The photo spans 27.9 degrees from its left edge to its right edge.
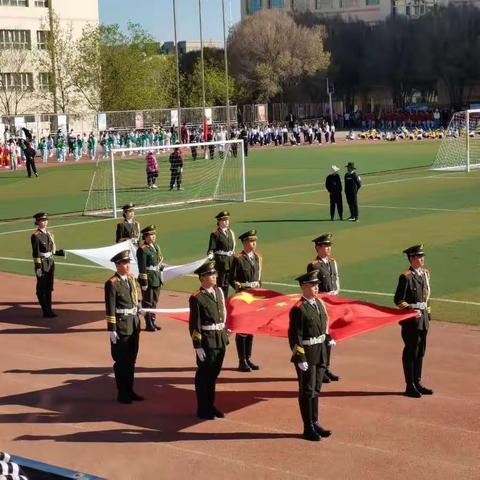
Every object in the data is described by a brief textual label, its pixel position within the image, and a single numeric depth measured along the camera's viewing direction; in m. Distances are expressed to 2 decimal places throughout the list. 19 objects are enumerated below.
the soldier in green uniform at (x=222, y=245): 17.11
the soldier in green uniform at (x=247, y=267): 14.55
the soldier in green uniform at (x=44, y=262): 18.25
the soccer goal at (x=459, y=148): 48.53
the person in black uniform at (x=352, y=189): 29.64
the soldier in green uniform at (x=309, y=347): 10.97
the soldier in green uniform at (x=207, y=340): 11.83
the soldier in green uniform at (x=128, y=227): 18.89
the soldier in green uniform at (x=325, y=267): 13.95
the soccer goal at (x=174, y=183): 37.03
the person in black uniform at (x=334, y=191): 29.84
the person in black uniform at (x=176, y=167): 41.00
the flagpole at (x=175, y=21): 56.35
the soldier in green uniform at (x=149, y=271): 16.77
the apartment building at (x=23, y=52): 85.12
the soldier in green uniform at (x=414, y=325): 12.52
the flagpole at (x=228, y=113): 65.00
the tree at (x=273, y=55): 102.88
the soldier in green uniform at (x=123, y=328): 12.69
